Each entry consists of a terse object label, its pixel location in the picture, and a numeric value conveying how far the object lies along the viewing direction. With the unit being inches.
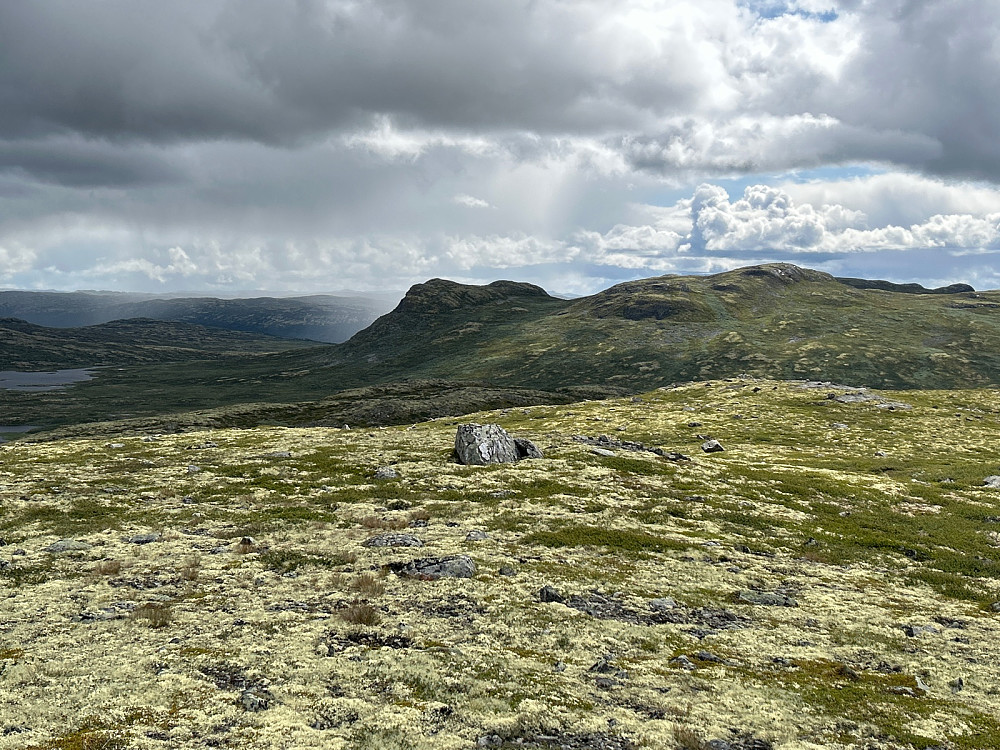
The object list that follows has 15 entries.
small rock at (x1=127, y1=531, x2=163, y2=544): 1183.6
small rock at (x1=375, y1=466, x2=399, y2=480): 1879.9
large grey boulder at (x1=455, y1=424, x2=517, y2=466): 2092.8
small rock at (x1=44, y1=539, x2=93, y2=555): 1094.9
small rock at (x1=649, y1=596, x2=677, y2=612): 935.0
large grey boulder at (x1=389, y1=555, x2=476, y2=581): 1023.6
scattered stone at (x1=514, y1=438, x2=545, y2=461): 2203.5
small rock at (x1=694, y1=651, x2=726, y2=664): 754.8
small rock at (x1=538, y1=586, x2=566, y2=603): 935.7
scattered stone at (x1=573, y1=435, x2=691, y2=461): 2310.5
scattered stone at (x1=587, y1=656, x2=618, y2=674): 708.0
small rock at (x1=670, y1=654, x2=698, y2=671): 729.0
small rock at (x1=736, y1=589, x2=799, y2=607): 989.2
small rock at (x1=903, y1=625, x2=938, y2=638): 875.4
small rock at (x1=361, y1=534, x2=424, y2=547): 1191.4
